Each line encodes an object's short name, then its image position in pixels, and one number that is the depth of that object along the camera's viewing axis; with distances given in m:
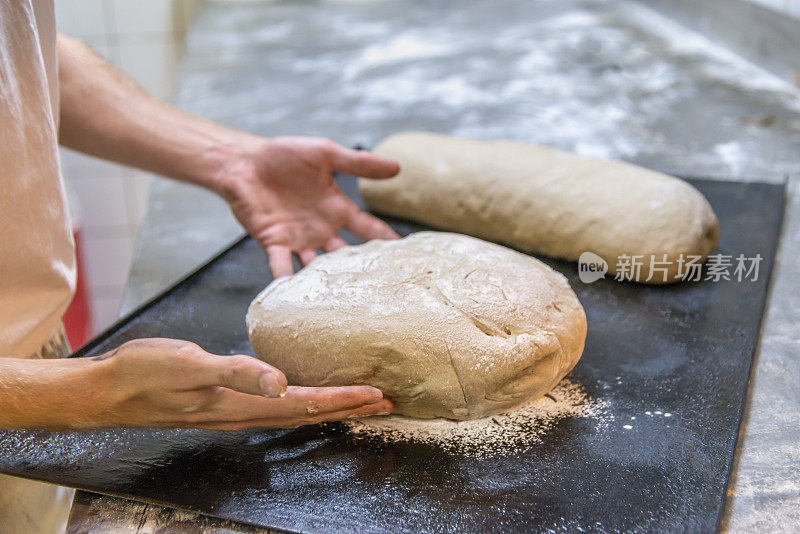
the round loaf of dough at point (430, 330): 1.08
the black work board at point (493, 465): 0.91
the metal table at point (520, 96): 1.37
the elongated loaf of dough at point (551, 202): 1.47
